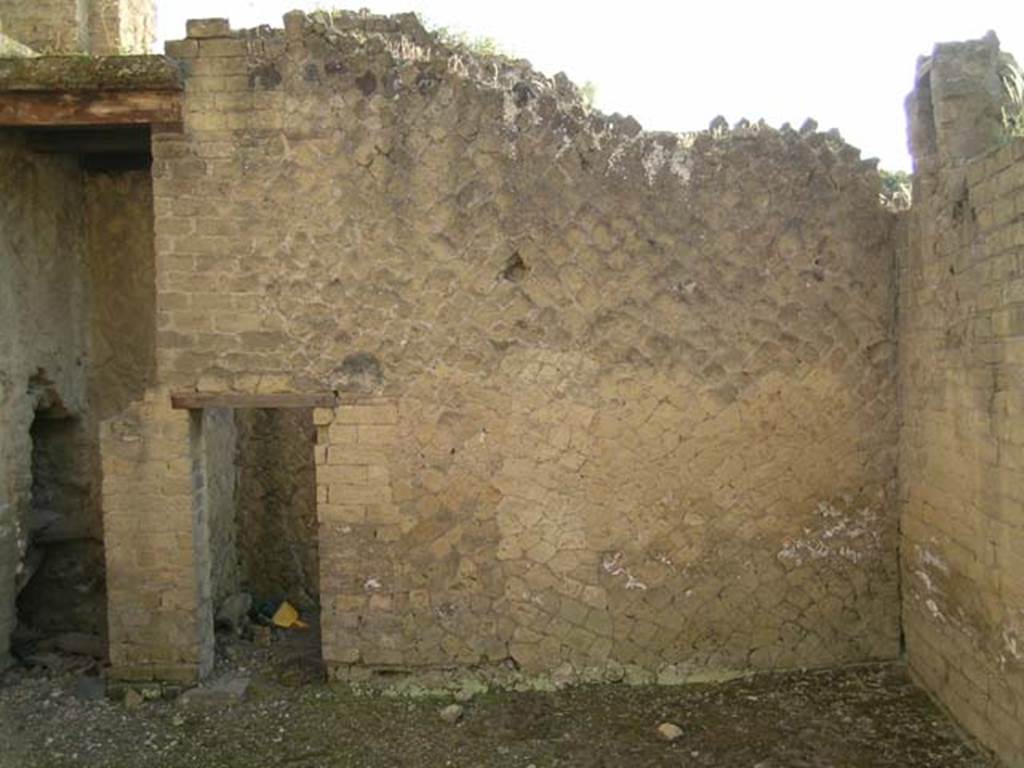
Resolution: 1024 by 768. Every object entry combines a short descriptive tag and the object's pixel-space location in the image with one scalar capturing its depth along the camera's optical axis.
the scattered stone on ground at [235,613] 7.64
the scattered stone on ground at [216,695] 6.52
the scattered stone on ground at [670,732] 5.86
